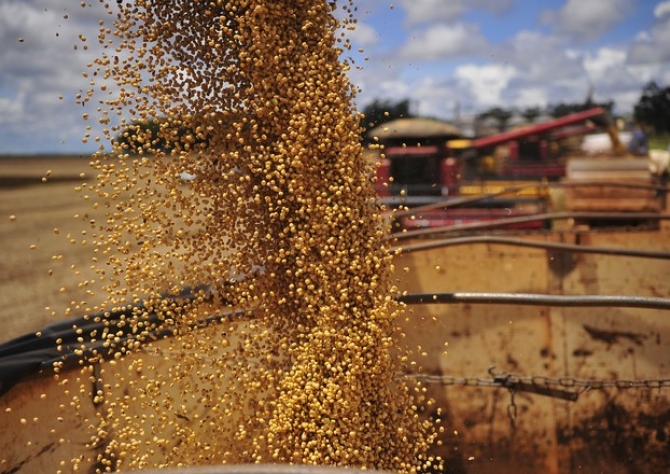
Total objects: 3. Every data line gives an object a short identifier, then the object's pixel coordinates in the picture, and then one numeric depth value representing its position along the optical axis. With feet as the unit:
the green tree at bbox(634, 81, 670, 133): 119.34
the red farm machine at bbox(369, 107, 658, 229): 19.59
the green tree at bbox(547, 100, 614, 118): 64.58
